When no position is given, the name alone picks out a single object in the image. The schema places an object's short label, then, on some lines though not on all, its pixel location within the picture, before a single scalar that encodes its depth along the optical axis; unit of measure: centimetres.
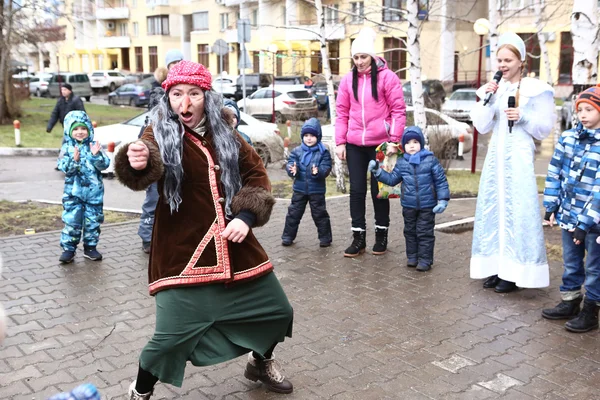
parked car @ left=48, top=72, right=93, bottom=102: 4538
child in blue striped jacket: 493
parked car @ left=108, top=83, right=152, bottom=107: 3919
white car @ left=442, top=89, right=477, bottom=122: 2625
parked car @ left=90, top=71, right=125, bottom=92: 5312
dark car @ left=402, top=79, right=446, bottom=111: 2972
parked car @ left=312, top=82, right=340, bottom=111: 3070
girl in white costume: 574
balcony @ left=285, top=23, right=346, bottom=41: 4385
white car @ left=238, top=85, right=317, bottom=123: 2761
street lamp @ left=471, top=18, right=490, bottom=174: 1427
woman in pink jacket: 691
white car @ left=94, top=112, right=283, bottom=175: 1441
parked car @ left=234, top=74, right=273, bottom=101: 3684
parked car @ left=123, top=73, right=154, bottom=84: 5269
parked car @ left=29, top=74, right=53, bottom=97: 4697
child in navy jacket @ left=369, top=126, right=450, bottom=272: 662
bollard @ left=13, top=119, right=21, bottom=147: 1892
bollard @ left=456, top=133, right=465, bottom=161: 1686
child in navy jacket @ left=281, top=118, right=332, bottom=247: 753
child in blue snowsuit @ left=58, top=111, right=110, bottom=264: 693
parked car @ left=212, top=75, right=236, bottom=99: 3712
